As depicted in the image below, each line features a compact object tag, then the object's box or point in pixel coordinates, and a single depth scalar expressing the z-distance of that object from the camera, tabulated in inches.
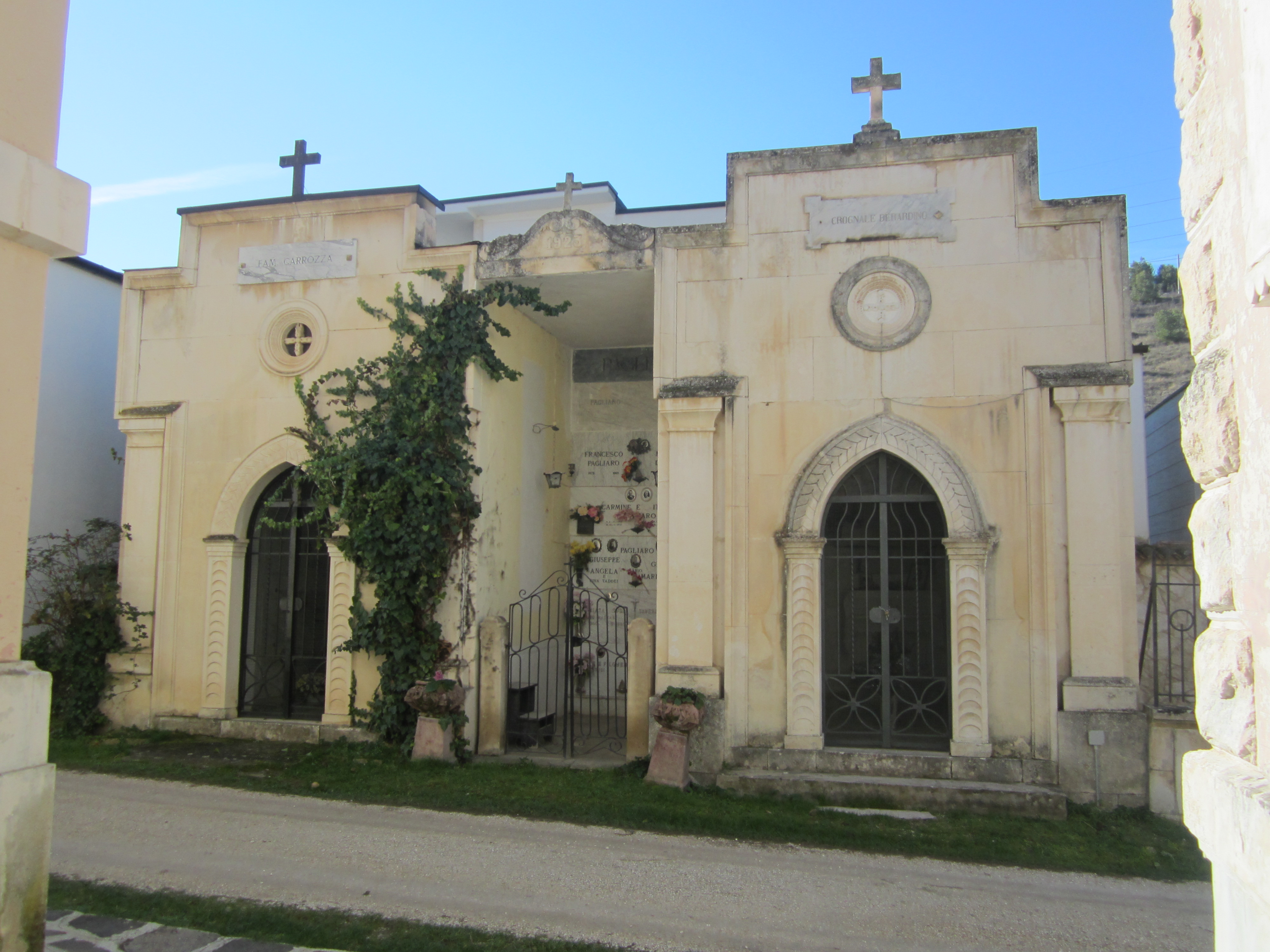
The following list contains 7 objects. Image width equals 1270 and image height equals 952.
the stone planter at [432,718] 333.7
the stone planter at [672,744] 305.7
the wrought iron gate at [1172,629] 309.7
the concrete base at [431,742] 337.4
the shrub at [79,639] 379.9
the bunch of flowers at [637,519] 444.5
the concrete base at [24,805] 149.0
